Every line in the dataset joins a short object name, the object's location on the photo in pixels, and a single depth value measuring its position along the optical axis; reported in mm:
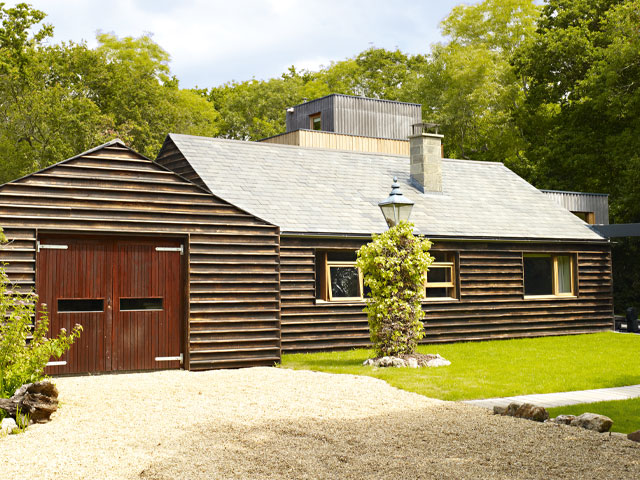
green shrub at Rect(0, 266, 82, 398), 8711
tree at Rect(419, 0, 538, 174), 40469
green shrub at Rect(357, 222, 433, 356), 13008
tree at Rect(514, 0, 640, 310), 28031
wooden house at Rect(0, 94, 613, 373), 12180
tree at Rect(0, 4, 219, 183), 32938
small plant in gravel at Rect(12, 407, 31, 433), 7899
